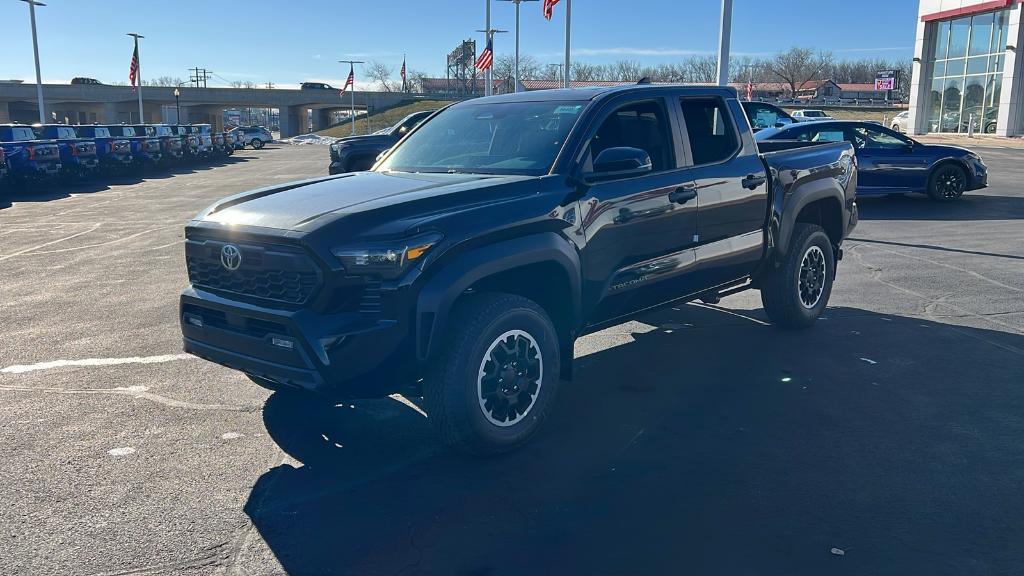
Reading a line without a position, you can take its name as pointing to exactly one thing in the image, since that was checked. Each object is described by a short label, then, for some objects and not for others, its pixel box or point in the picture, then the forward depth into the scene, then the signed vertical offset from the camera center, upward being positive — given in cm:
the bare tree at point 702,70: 12275 +821
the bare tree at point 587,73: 12255 +799
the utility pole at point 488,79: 3541 +194
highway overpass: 9450 +249
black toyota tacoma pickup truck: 390 -64
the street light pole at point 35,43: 4672 +436
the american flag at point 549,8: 2853 +389
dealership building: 4516 +335
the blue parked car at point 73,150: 2303 -73
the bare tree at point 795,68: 13838 +955
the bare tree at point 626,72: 11978 +781
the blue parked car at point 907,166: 1525 -69
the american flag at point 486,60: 3516 +269
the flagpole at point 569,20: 3036 +372
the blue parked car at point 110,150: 2550 -82
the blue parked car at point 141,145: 2767 -71
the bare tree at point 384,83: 13206 +641
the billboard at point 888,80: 11000 +617
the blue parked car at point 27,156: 2006 -80
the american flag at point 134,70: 4543 +283
